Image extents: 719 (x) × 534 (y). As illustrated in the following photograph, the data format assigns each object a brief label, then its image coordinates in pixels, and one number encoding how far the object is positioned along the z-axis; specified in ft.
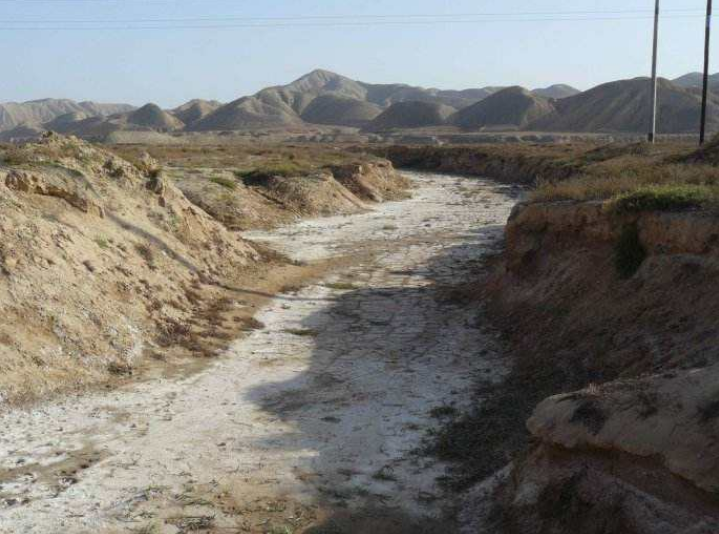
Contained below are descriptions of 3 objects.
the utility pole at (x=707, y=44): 96.58
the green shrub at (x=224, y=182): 90.84
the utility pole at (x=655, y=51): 108.17
